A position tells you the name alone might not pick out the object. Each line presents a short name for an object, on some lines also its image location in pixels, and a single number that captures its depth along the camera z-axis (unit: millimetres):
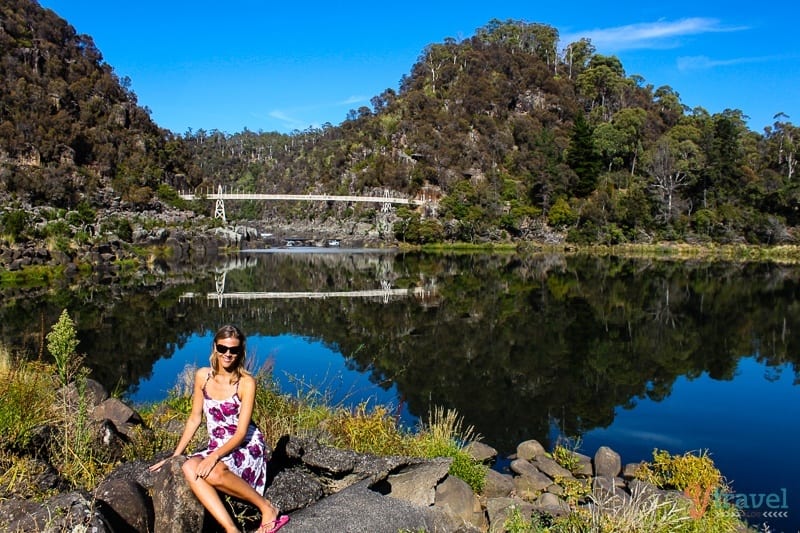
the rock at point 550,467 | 7398
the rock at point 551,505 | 5883
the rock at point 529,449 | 8047
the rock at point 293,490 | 4367
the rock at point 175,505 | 3783
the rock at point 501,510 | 5452
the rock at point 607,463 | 7598
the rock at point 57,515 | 3264
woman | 3811
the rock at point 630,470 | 7520
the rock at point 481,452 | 7801
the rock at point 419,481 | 5160
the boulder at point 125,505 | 3654
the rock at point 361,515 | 4039
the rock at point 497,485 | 6645
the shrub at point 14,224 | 30891
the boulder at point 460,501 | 5672
